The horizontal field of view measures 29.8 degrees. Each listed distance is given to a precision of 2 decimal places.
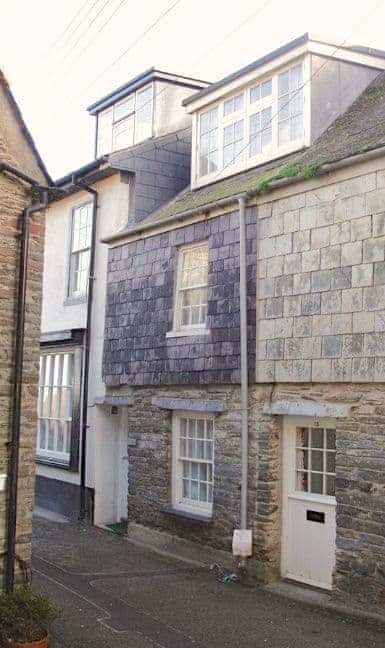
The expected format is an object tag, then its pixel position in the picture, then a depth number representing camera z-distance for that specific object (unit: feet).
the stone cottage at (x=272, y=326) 31.22
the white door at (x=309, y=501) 32.83
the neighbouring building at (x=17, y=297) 26.30
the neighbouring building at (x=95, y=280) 48.49
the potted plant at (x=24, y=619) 21.89
